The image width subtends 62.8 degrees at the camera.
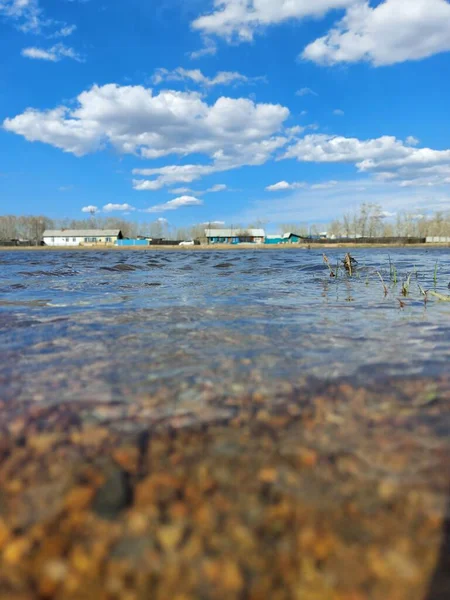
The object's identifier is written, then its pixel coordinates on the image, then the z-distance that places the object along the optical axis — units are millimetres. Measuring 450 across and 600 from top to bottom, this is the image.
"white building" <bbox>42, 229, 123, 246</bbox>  112188
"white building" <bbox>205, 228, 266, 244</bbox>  118812
